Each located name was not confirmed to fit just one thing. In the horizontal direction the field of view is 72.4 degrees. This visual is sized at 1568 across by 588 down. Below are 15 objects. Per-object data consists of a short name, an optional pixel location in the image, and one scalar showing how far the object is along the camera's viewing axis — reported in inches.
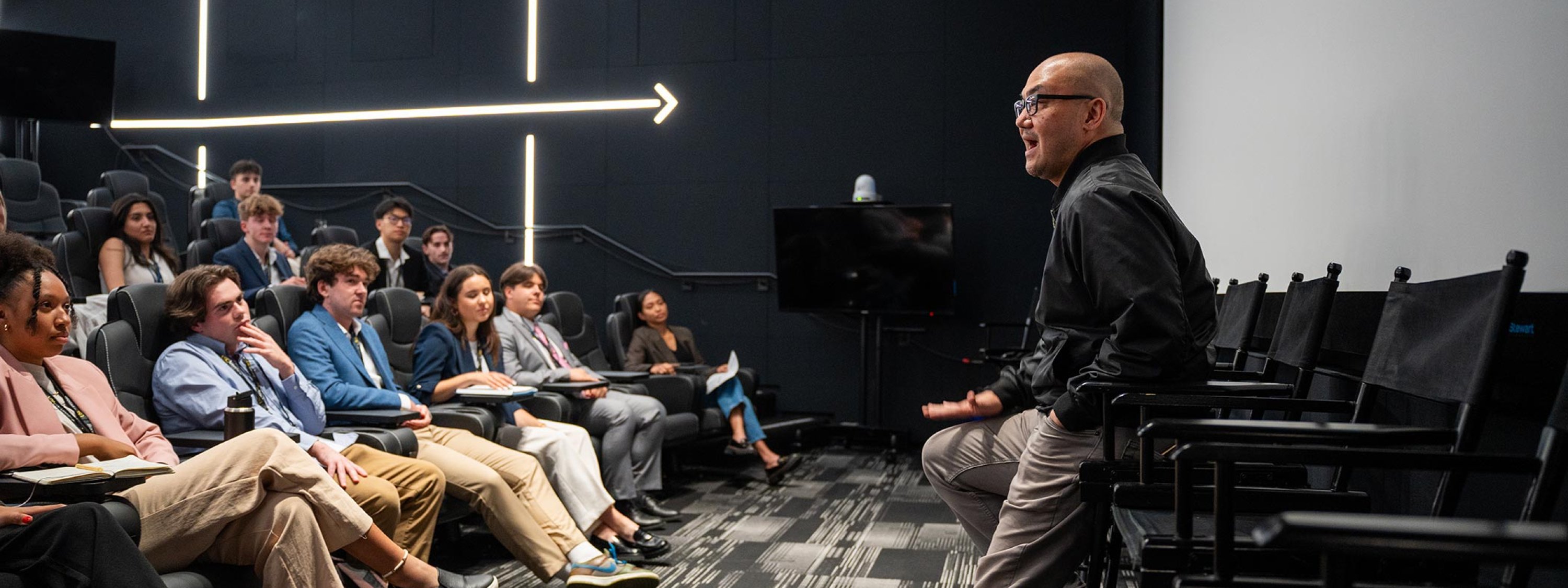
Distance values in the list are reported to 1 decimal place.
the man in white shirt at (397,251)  221.8
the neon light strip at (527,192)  280.8
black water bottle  97.0
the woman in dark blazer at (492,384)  140.4
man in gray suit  167.2
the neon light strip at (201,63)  301.9
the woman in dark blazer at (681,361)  207.0
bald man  71.3
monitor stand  249.3
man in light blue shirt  105.3
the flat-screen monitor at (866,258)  237.0
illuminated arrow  272.5
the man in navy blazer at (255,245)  191.0
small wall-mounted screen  298.7
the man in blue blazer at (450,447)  121.2
